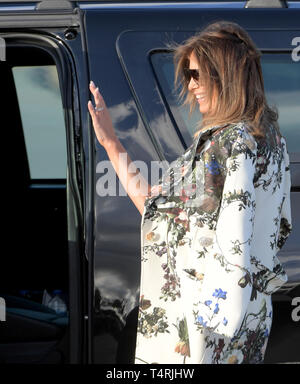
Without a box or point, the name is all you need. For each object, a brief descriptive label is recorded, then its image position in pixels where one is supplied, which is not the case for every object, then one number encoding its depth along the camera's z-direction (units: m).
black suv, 7.46
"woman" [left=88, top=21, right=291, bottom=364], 6.86
